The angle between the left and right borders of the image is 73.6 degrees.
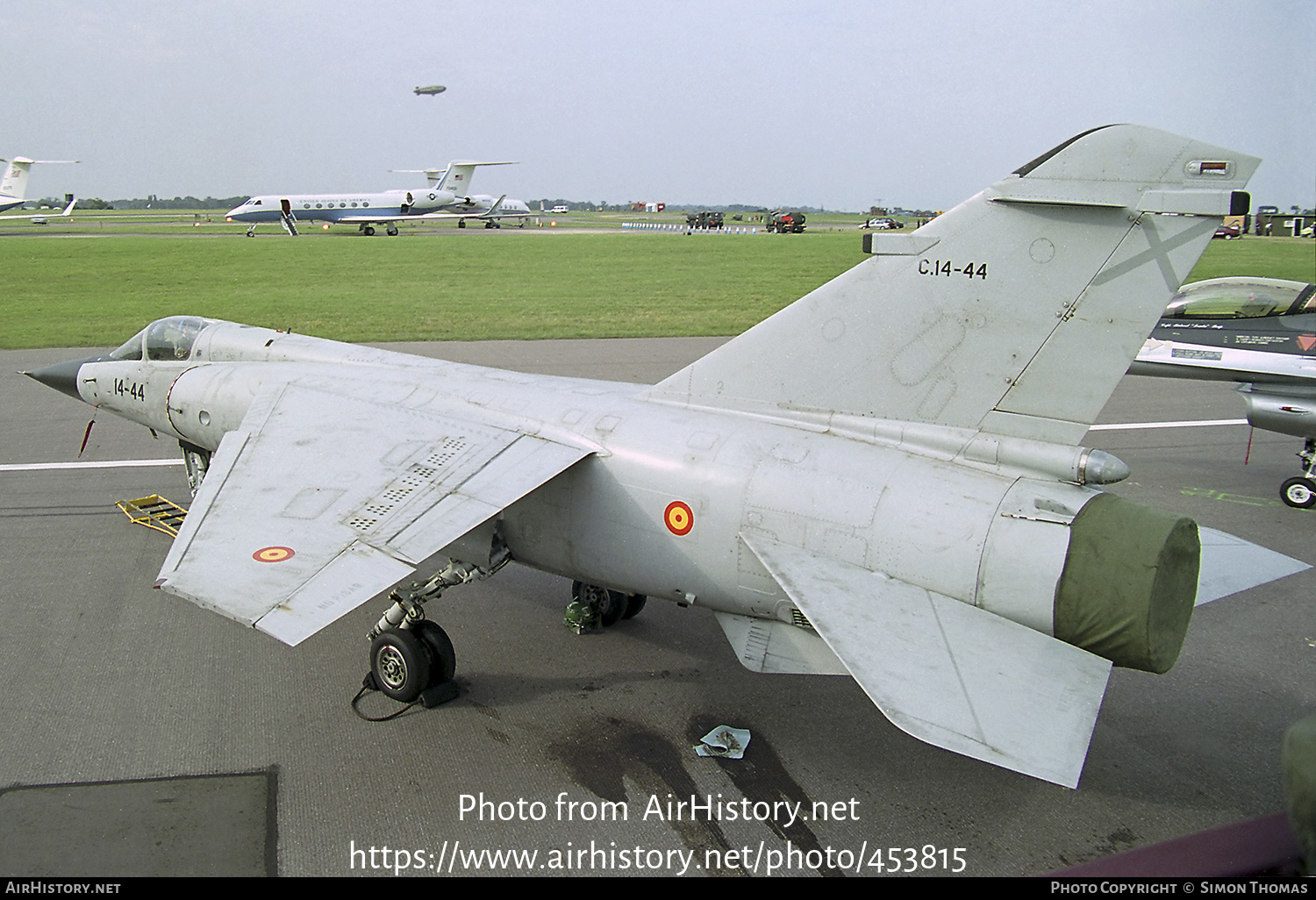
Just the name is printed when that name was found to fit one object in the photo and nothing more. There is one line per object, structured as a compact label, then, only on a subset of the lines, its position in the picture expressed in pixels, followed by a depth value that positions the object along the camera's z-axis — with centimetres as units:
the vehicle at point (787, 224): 7531
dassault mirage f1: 496
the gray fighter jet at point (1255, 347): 1109
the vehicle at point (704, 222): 8575
